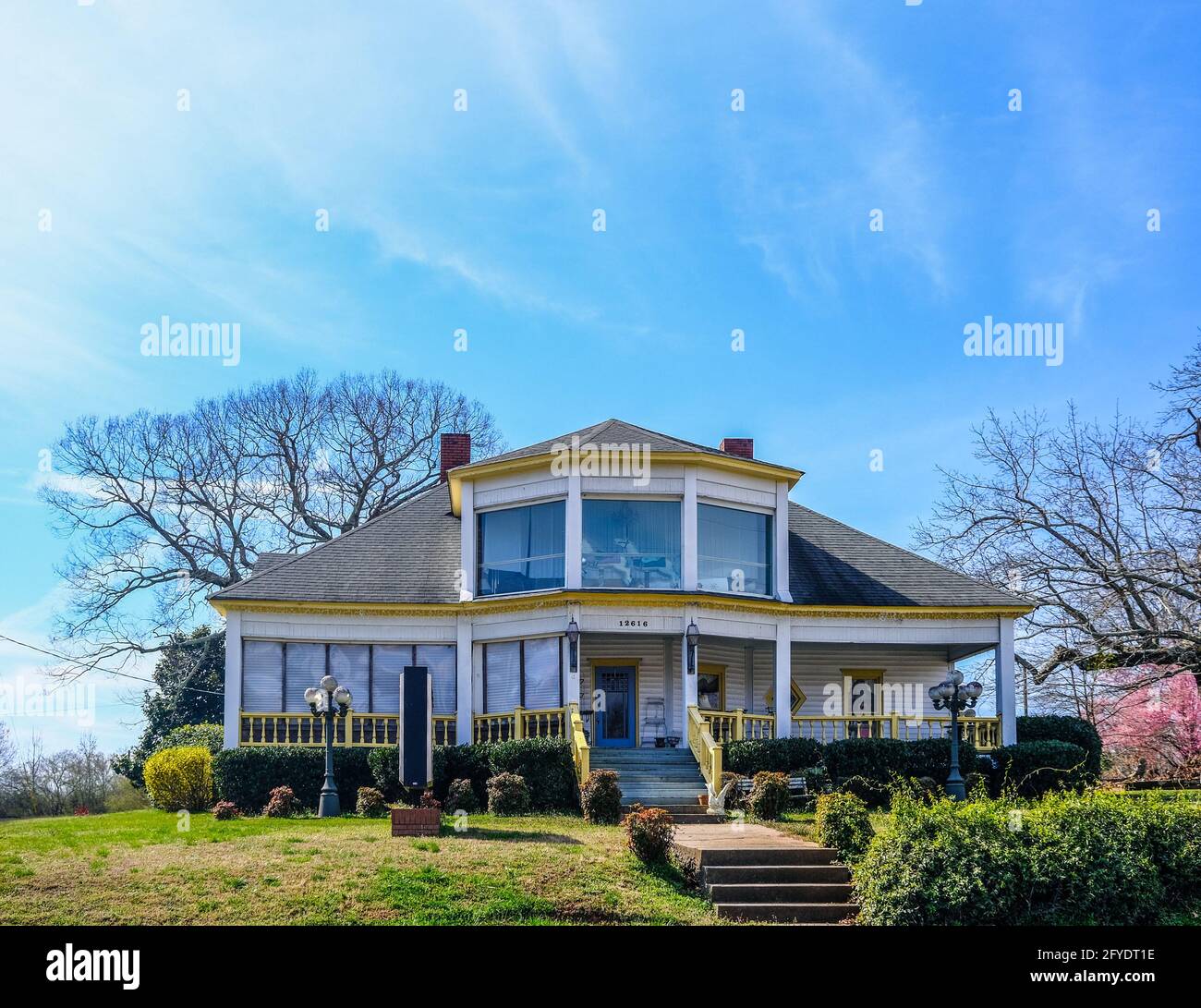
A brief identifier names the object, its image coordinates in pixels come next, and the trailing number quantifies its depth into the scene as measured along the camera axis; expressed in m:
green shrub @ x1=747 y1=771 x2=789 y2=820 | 20.62
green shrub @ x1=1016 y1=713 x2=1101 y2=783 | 27.38
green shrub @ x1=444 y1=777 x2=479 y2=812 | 22.39
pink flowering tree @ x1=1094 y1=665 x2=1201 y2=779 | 29.97
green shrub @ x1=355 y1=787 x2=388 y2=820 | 22.12
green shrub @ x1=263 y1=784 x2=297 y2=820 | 22.38
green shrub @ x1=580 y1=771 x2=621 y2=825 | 20.08
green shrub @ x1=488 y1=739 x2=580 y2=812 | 22.69
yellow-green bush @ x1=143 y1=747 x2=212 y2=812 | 27.36
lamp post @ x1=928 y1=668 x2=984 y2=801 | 21.89
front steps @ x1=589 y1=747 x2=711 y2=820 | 22.42
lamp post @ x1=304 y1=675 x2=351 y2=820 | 22.00
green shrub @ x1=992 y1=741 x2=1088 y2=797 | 24.95
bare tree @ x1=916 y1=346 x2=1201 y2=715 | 28.22
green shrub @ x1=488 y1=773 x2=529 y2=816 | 21.84
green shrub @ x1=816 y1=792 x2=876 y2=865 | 16.47
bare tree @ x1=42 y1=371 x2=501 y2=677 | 41.78
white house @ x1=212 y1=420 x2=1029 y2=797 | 26.08
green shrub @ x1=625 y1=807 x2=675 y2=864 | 16.50
